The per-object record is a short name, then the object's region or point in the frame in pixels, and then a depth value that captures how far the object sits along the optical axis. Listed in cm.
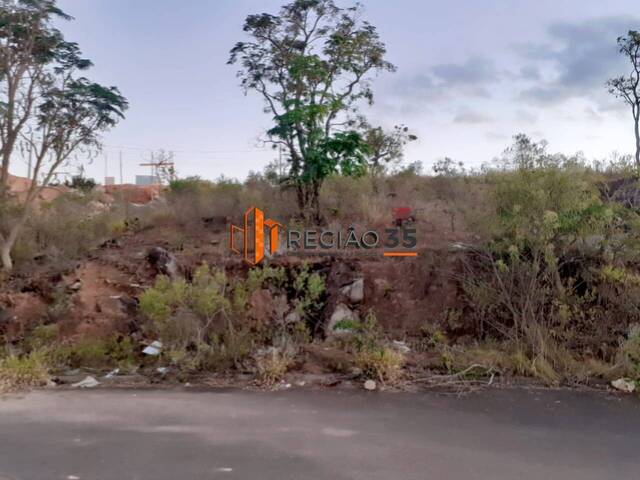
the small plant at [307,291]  855
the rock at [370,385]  605
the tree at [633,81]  1834
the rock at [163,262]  975
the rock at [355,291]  889
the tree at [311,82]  1197
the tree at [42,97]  979
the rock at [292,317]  844
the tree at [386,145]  1697
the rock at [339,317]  833
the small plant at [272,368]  634
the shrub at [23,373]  623
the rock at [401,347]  736
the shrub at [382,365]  621
